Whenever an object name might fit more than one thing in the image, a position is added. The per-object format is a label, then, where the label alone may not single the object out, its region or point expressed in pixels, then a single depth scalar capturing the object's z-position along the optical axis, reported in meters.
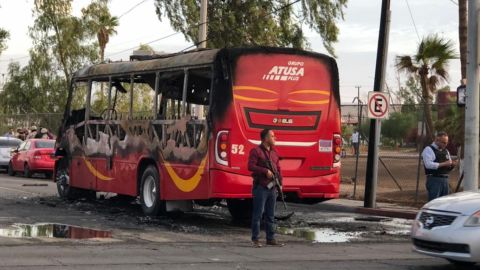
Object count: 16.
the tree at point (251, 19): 29.34
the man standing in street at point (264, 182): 10.98
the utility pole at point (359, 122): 20.61
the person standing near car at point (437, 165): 14.05
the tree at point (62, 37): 41.50
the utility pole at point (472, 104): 14.61
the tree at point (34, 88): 44.88
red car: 27.25
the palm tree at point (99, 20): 42.97
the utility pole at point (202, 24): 24.05
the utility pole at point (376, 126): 17.80
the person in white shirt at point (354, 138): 26.55
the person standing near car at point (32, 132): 34.49
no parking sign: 17.38
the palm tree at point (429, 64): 20.94
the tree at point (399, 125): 22.80
